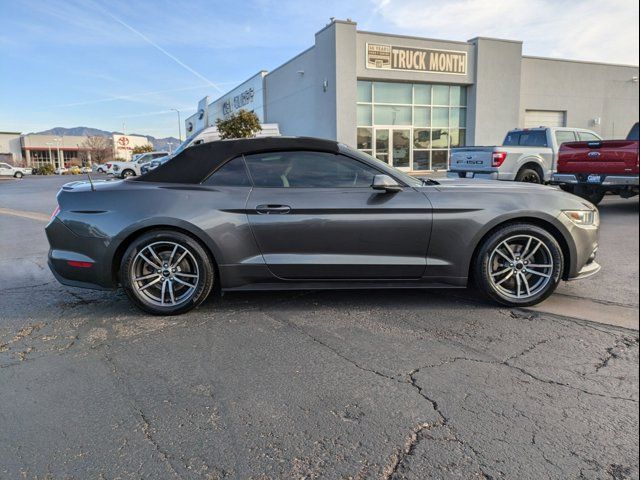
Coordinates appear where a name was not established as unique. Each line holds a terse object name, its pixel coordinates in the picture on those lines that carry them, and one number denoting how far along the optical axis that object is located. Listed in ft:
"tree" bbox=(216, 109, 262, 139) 89.86
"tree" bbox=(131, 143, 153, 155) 248.93
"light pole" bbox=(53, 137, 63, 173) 277.40
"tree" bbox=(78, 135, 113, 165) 272.92
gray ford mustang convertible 13.15
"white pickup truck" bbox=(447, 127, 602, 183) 38.37
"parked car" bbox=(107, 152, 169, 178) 110.83
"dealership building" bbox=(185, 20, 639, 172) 73.72
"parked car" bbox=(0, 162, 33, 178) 154.10
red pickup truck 30.53
